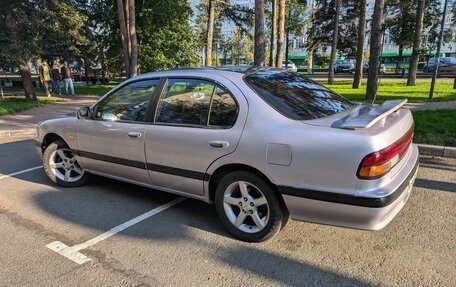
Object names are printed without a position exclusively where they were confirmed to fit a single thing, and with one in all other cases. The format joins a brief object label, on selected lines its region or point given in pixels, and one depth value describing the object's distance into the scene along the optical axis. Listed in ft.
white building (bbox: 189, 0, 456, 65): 177.88
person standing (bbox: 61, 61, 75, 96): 58.03
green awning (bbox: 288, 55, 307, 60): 238.60
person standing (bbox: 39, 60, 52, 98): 55.88
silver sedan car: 9.46
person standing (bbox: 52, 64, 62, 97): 60.12
